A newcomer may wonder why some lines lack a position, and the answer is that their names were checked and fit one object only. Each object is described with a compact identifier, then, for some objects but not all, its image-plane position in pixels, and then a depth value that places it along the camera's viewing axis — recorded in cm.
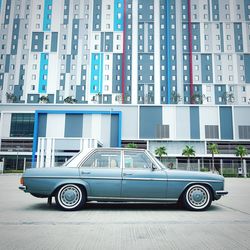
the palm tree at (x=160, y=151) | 5259
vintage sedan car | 643
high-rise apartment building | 7625
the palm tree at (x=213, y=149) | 5069
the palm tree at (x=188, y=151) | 5181
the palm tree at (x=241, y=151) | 5092
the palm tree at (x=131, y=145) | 5210
